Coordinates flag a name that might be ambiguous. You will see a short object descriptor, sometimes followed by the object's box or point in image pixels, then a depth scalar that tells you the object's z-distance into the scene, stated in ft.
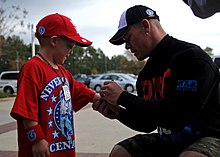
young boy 7.30
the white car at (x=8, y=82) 75.20
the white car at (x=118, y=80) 72.28
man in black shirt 6.25
